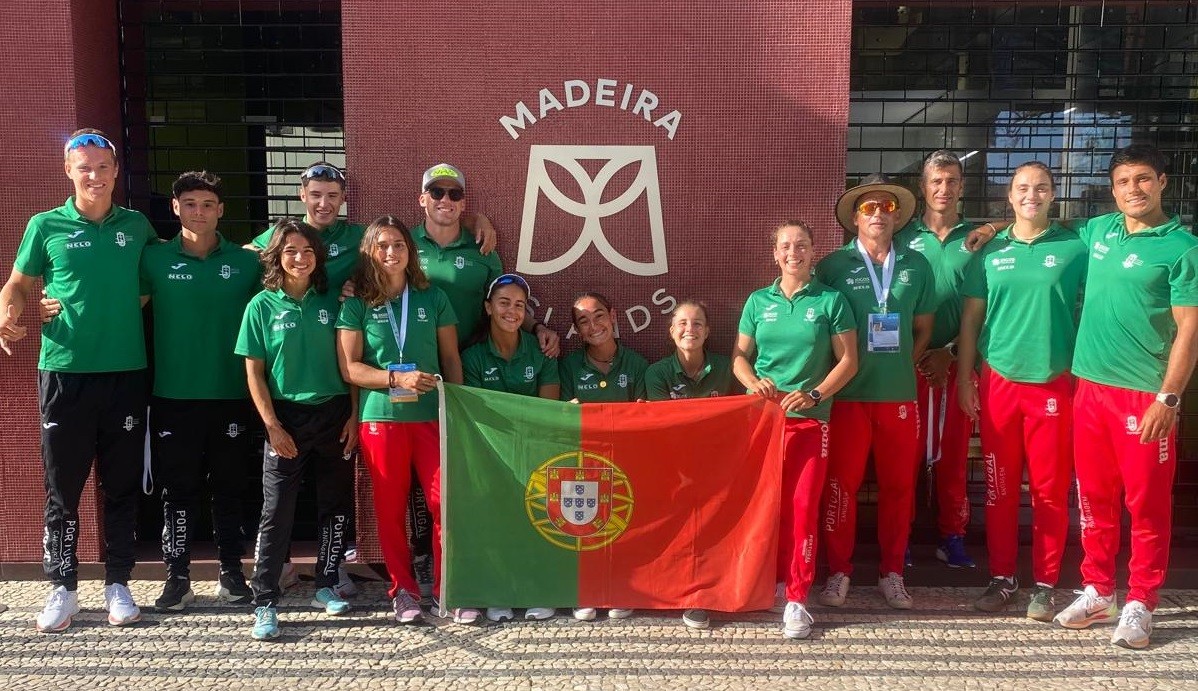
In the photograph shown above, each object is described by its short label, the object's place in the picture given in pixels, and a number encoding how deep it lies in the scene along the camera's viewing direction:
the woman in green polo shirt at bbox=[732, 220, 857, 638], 3.70
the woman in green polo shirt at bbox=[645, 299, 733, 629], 3.91
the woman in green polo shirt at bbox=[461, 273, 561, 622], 3.88
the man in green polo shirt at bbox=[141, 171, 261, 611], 3.91
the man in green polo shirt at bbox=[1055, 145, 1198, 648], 3.55
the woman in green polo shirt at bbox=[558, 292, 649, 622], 4.01
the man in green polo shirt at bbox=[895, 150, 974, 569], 4.16
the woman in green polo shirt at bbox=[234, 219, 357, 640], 3.70
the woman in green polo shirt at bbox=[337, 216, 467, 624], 3.70
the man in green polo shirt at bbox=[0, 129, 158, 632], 3.82
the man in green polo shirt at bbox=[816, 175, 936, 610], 3.88
